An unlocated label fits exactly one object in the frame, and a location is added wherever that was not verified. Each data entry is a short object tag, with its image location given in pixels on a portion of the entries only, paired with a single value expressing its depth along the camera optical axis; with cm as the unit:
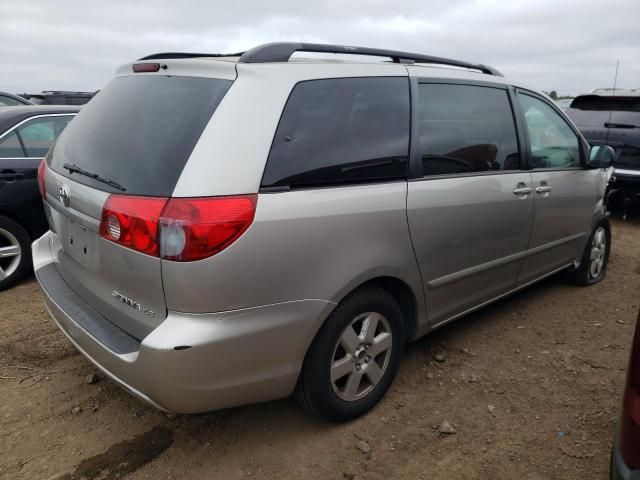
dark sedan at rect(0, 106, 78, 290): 409
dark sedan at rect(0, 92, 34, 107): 809
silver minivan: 196
